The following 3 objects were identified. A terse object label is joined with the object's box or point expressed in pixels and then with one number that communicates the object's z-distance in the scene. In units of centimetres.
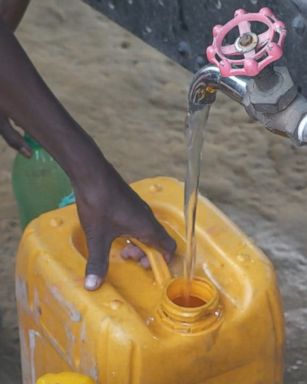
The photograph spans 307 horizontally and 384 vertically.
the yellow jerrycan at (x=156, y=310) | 151
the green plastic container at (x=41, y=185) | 202
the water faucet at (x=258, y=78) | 129
